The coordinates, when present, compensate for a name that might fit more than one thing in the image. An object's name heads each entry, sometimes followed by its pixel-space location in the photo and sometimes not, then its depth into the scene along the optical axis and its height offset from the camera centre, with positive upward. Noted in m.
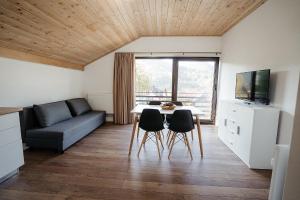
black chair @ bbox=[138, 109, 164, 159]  2.74 -0.63
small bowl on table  3.09 -0.44
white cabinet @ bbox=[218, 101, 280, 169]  2.37 -0.73
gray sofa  2.82 -0.84
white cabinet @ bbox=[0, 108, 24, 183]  1.93 -0.79
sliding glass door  4.87 +0.11
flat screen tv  2.56 -0.01
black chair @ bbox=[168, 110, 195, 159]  2.73 -0.63
